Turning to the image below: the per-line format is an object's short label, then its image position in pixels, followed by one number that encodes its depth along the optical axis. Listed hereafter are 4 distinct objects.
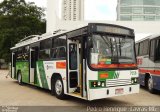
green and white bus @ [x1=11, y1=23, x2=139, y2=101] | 5.25
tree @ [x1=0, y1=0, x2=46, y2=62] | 25.14
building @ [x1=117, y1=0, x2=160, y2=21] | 68.50
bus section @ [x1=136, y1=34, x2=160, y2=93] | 7.30
